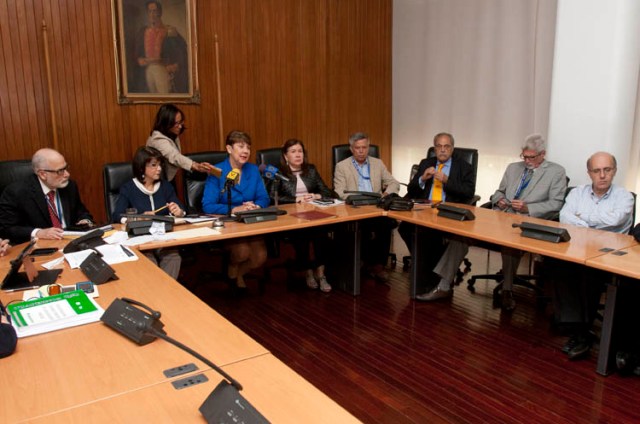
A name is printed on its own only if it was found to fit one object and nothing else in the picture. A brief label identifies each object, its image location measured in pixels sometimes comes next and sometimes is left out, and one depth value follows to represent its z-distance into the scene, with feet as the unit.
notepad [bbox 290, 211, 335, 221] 12.07
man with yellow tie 14.03
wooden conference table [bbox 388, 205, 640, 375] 8.78
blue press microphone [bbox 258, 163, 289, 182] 12.76
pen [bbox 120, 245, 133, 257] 8.97
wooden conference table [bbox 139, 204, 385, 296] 10.44
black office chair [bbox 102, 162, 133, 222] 12.35
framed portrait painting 15.37
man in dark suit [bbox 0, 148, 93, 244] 10.35
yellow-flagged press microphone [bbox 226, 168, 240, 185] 11.86
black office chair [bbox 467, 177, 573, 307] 13.00
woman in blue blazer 12.69
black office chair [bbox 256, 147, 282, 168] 14.75
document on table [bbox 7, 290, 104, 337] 5.90
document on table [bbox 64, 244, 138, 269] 8.54
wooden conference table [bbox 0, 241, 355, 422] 4.41
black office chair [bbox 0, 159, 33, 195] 11.79
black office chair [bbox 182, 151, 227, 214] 14.03
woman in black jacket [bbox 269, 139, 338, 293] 13.89
